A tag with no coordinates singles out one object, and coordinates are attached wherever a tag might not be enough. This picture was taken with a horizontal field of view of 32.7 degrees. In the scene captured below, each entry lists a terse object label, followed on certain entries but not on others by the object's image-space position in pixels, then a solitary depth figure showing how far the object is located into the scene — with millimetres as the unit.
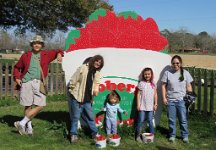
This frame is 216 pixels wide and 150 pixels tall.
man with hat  6395
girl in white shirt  6406
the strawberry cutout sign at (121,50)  6684
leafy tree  15891
